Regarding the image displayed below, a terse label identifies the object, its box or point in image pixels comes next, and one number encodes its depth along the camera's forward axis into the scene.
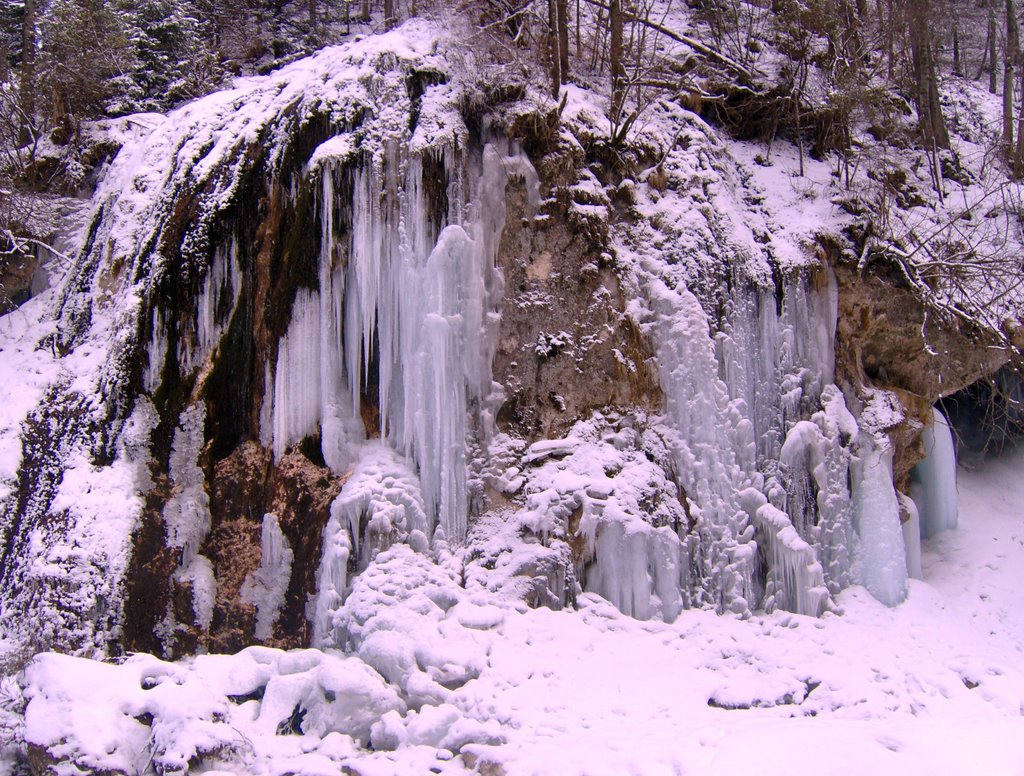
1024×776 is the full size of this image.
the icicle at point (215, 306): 7.24
